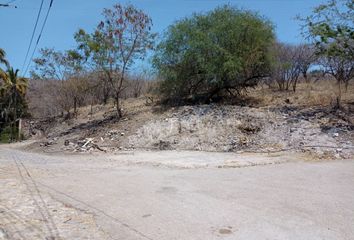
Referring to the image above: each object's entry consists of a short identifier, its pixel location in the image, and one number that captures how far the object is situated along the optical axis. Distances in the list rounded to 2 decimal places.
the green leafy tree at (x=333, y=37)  19.33
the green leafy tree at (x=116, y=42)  25.33
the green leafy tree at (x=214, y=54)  22.84
